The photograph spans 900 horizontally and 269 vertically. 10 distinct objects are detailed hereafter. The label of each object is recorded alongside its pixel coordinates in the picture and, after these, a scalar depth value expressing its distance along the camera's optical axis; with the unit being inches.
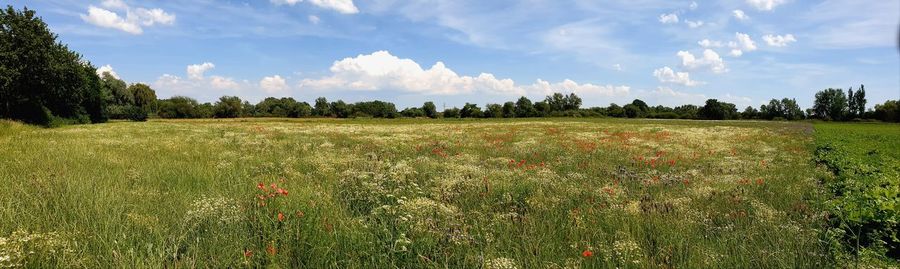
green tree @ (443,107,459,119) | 7731.3
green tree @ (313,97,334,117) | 7706.7
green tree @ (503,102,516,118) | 7362.2
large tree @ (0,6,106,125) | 1723.7
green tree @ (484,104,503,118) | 7334.6
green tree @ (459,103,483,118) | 7368.6
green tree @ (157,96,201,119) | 6402.6
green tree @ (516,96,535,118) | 7271.7
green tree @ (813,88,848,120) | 6236.7
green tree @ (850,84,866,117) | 6539.4
